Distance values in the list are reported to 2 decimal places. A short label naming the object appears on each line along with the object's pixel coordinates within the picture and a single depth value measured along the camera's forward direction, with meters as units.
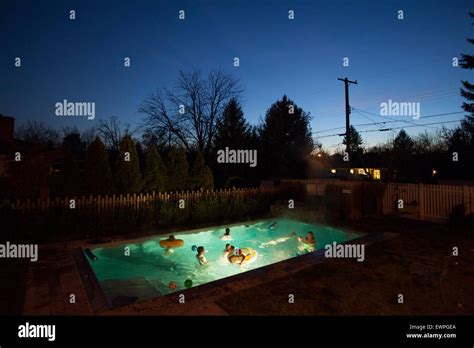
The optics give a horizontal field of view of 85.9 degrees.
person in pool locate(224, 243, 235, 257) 8.39
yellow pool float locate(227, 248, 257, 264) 8.06
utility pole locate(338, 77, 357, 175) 19.07
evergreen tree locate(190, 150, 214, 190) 12.46
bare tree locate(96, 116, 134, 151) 36.56
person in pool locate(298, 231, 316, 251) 9.35
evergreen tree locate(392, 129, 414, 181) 24.62
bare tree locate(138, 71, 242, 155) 23.03
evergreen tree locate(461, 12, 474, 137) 22.75
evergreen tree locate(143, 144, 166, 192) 10.85
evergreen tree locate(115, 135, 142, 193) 10.26
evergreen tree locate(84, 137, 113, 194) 9.61
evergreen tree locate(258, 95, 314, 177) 23.06
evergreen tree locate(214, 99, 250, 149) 21.55
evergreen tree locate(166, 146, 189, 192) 11.76
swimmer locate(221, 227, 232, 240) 9.73
